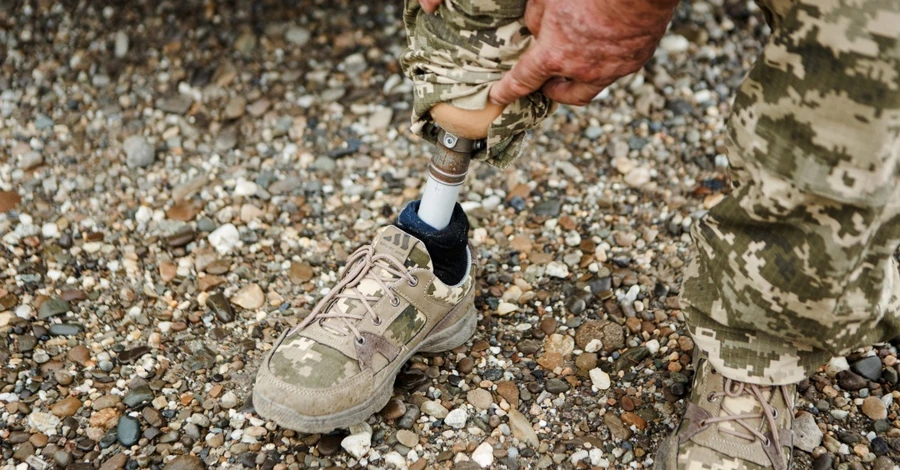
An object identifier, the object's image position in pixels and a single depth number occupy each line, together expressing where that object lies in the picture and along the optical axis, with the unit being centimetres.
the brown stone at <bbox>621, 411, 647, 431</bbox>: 211
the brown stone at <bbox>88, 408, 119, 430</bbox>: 212
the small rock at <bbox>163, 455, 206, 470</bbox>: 200
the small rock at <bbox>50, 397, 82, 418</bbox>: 214
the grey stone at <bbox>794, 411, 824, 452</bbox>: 204
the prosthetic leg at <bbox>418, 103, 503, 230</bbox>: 190
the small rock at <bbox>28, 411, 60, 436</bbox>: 209
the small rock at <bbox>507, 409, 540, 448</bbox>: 208
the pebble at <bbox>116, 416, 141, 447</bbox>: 207
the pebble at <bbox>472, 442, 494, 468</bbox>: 202
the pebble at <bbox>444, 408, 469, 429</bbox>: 212
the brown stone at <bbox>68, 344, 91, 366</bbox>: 231
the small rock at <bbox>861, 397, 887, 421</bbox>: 212
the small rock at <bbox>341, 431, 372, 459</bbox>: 204
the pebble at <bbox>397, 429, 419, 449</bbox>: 207
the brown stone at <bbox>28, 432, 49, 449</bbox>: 205
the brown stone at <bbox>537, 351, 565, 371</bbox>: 232
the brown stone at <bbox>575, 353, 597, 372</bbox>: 230
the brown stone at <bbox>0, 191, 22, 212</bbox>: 289
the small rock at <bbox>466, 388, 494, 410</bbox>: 218
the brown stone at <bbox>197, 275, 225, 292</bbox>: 261
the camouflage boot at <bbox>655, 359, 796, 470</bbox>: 186
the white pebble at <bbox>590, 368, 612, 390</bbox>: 224
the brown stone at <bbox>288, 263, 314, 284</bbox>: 266
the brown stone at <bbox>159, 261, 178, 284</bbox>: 264
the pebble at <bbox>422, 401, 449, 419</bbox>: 215
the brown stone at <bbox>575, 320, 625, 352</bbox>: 238
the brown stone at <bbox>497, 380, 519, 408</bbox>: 220
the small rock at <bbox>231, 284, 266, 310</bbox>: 254
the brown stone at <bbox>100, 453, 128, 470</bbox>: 200
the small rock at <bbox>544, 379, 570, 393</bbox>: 223
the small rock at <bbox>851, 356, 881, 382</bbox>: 224
